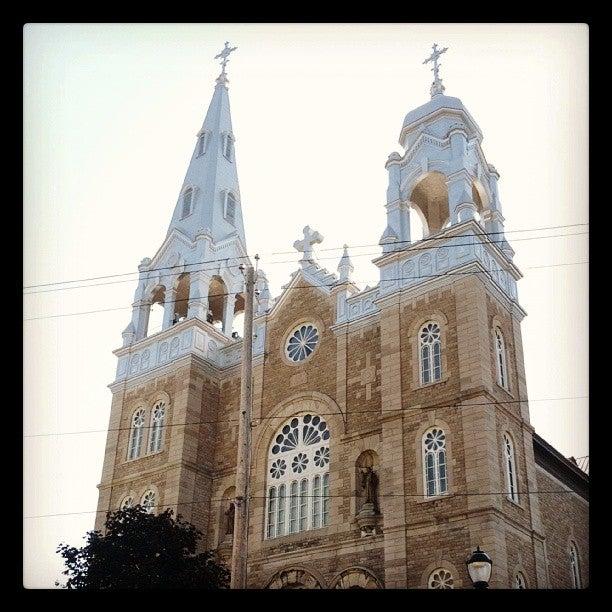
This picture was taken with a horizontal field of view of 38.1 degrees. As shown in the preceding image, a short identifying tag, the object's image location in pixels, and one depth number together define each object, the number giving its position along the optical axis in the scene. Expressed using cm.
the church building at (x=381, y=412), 2409
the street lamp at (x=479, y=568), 1608
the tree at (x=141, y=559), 2275
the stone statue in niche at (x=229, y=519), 2920
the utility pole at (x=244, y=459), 1748
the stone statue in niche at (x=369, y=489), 2528
